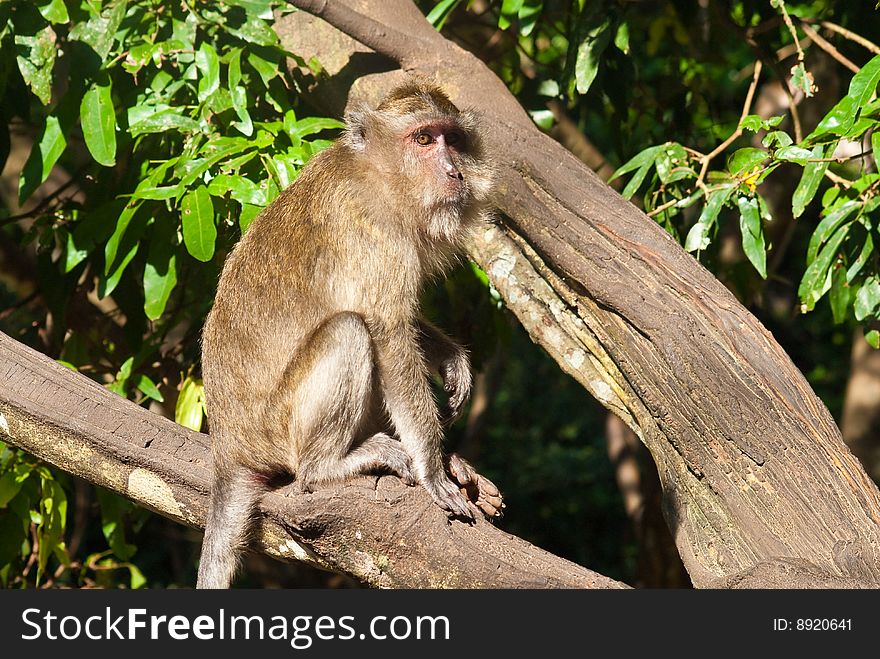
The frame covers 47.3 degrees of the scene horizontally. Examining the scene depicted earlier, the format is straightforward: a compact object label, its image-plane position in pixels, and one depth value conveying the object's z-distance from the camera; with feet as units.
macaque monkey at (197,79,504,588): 12.60
